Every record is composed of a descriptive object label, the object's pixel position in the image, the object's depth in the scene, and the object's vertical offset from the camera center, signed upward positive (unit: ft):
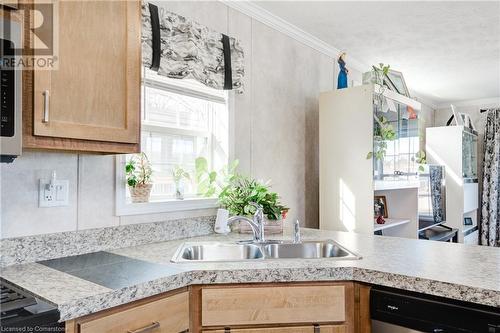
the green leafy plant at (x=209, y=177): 7.93 -0.11
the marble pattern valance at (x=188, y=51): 6.63 +2.29
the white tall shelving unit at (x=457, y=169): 16.12 +0.11
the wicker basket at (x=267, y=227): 7.72 -1.10
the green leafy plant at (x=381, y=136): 9.36 +0.89
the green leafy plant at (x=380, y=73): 9.62 +2.46
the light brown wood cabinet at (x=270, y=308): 4.75 -1.70
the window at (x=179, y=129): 7.27 +0.87
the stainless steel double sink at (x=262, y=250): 6.44 -1.34
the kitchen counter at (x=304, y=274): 3.89 -1.20
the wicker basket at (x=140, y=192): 6.57 -0.35
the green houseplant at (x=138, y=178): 6.58 -0.10
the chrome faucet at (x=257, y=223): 6.76 -0.91
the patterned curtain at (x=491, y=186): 17.89 -0.67
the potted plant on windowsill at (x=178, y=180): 7.55 -0.16
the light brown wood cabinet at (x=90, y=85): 4.24 +1.03
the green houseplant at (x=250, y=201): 7.68 -0.62
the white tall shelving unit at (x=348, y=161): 9.32 +0.28
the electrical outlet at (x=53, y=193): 5.31 -0.30
